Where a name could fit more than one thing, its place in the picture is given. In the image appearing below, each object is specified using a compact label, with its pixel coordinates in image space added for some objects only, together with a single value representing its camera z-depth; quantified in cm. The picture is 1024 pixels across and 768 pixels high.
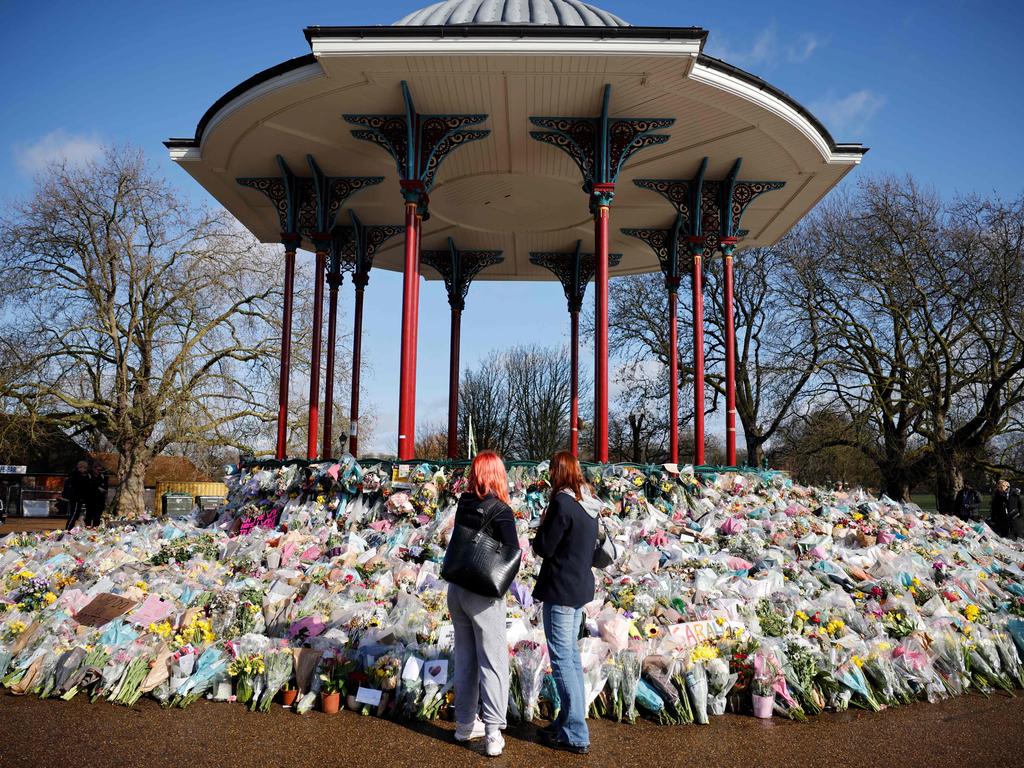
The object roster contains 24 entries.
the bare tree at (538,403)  3384
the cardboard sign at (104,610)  590
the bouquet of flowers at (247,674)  495
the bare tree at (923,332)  1986
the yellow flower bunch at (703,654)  499
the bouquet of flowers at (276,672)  491
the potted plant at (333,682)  480
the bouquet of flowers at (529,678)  470
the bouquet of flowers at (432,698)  470
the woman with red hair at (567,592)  411
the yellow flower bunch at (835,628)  578
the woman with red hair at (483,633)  409
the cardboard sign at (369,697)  477
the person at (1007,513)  1289
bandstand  954
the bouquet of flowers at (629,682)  474
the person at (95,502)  1470
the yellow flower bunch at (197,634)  549
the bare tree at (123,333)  2109
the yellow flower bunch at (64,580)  713
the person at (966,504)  1426
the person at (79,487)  1441
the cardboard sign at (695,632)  541
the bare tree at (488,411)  3525
